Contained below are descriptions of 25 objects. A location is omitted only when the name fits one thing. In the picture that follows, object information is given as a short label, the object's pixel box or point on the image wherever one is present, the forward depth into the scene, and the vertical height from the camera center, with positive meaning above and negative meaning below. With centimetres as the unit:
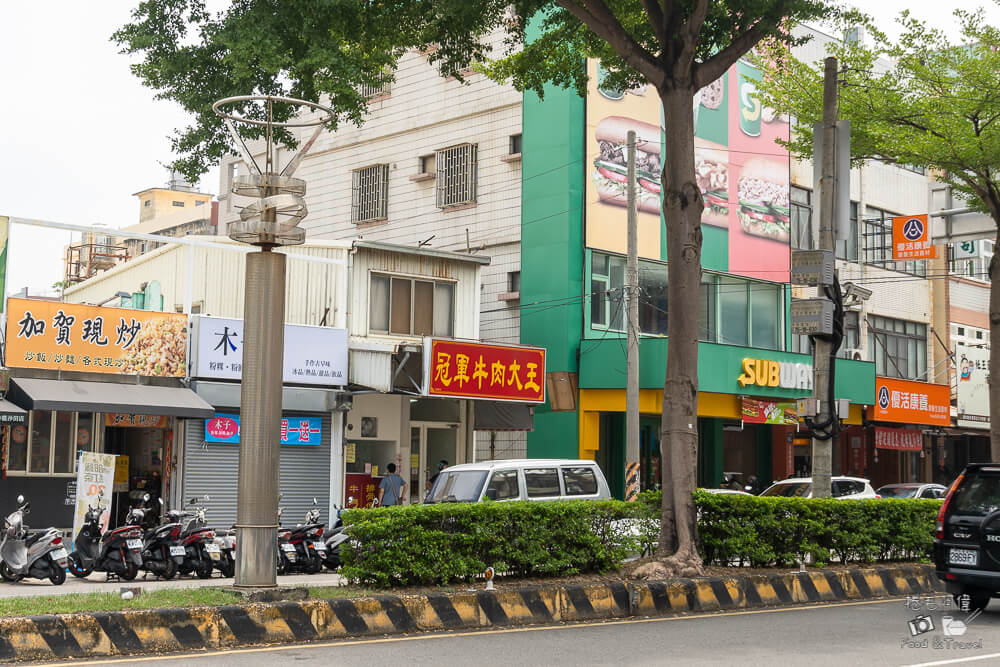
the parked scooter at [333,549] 1856 -211
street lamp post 1133 +69
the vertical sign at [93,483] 1772 -106
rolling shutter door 2189 -115
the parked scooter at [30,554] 1642 -200
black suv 1267 -122
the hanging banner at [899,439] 3691 -42
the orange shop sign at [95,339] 1980 +134
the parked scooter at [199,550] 1773 -206
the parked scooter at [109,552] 1716 -205
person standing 2062 -122
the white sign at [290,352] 2164 +126
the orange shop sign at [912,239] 2916 +474
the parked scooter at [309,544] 1831 -202
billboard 2898 +674
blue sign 2214 -26
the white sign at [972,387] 3881 +135
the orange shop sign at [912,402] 3369 +73
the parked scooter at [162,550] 1748 -204
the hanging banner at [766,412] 2984 +31
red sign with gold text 2447 +108
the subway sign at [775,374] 2947 +130
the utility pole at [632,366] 2275 +112
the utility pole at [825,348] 1652 +110
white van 1744 -94
